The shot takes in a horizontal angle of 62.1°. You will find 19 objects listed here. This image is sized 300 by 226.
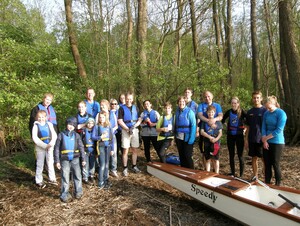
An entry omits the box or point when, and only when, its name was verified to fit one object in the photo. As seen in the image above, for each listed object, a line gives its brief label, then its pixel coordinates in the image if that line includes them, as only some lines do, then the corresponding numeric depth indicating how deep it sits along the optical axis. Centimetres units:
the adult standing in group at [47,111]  516
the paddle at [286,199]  335
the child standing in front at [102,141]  492
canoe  319
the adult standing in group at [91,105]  562
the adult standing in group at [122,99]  604
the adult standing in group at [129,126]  577
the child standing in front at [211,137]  507
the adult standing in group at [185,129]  502
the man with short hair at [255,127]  481
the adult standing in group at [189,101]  555
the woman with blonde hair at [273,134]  427
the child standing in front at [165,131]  552
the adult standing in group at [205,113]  511
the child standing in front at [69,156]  436
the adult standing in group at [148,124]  586
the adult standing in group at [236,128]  508
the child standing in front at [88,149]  496
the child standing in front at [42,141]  489
